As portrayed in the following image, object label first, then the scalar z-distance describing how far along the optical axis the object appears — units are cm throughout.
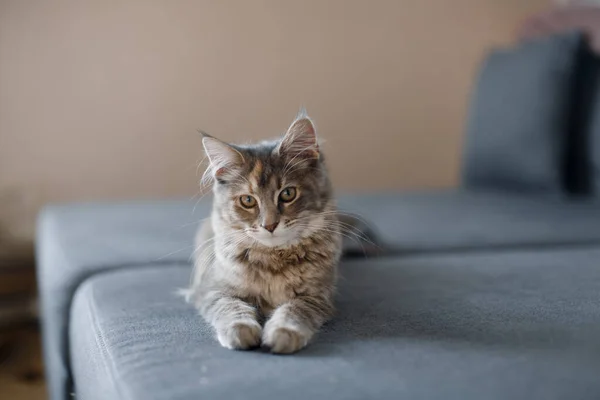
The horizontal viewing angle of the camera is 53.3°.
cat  127
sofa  93
